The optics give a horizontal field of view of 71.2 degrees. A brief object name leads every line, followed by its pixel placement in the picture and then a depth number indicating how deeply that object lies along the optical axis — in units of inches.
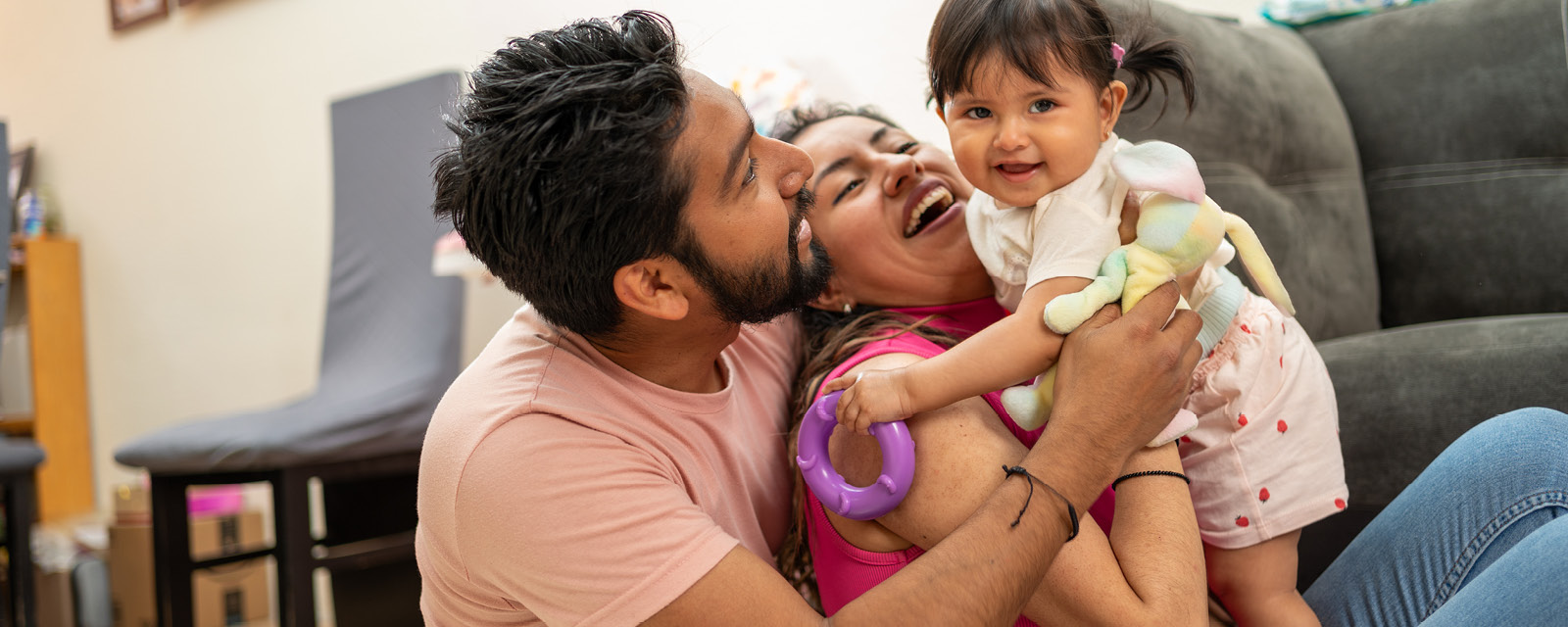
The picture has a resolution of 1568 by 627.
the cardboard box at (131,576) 131.0
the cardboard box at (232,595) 131.6
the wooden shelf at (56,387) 175.3
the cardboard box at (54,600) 138.0
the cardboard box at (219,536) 131.0
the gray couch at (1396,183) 59.6
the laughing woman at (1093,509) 39.9
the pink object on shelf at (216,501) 136.1
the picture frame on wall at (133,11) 168.1
